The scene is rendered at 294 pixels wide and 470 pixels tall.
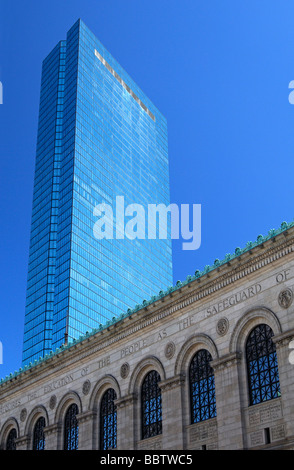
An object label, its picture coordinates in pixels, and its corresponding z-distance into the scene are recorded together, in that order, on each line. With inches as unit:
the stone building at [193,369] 1331.2
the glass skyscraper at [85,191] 5017.2
